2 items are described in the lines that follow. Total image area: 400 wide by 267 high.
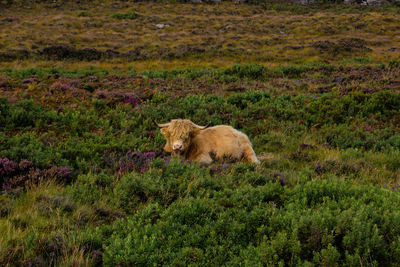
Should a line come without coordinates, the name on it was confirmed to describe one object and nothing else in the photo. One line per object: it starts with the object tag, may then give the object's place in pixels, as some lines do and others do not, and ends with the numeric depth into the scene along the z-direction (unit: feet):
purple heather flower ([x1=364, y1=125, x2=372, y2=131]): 65.49
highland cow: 46.45
